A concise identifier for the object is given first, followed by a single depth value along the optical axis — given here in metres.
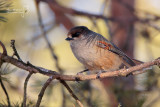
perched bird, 6.98
